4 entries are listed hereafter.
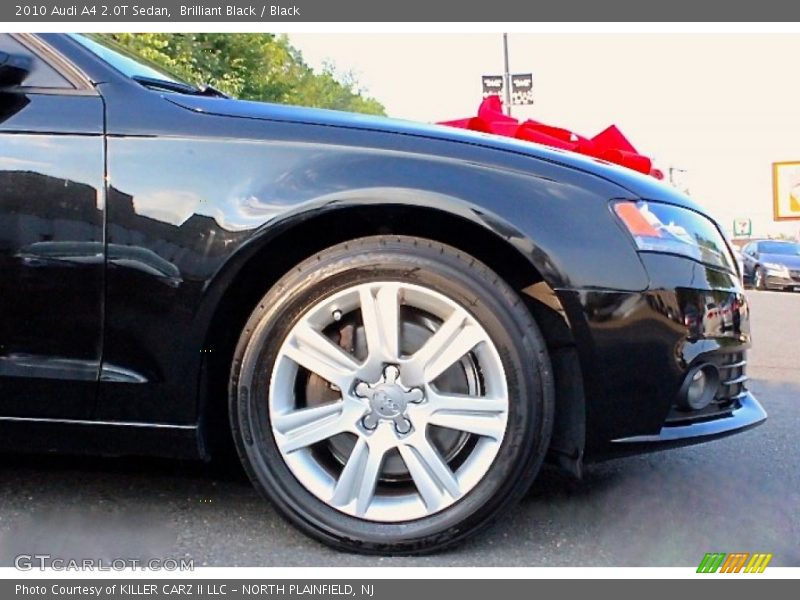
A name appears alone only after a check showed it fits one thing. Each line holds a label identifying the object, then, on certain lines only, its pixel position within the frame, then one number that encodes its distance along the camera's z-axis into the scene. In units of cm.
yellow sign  4181
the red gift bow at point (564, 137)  295
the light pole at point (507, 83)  1862
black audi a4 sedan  199
